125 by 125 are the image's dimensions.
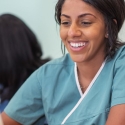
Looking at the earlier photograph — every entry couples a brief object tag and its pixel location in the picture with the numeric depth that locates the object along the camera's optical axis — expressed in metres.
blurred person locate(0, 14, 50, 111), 1.93
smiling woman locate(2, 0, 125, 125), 1.39
